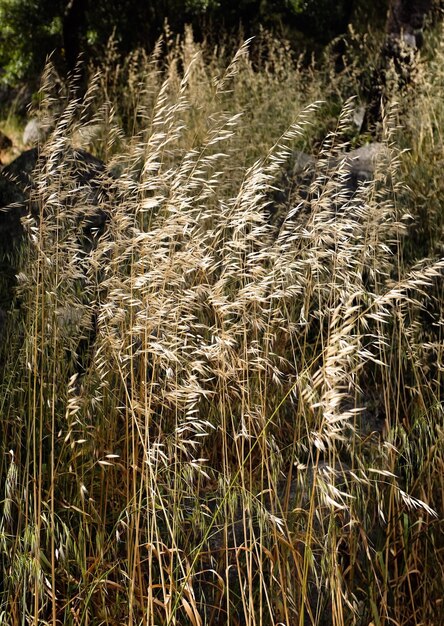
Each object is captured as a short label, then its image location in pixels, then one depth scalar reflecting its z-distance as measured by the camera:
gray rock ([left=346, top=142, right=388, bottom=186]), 4.66
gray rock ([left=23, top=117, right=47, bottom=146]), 8.87
